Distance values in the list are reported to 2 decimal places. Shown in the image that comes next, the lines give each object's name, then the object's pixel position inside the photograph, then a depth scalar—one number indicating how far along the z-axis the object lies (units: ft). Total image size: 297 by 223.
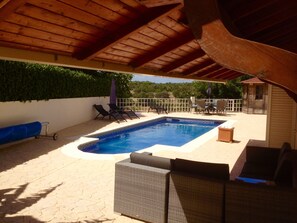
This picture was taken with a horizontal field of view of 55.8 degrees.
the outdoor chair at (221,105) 65.46
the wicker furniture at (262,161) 17.85
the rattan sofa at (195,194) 11.22
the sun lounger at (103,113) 55.01
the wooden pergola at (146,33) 4.67
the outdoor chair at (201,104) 66.54
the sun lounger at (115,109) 56.95
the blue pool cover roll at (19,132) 28.64
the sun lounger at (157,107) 68.87
